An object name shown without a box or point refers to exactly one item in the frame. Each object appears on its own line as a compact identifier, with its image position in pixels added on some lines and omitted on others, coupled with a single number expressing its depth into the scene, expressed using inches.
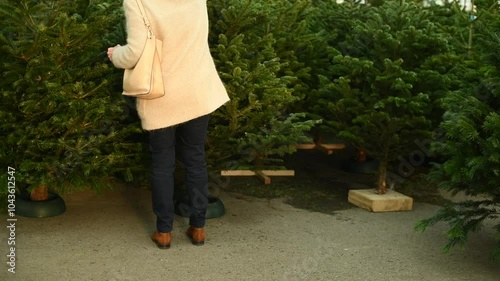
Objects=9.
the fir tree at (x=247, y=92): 225.1
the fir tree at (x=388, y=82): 253.6
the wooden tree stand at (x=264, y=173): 260.2
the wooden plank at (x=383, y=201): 259.0
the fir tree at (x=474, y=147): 187.2
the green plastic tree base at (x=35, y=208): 230.2
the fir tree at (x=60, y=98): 200.8
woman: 191.2
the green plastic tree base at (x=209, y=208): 238.8
